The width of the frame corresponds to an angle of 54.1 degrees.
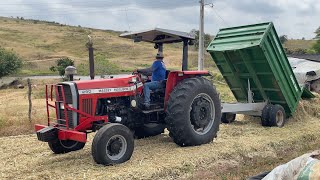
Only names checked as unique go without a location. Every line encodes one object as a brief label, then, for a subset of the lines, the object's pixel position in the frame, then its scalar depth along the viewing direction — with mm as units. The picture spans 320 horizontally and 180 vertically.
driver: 5358
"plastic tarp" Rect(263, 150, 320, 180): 3061
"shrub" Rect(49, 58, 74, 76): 22127
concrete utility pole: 15287
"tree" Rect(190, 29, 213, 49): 35805
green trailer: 6803
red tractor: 4682
